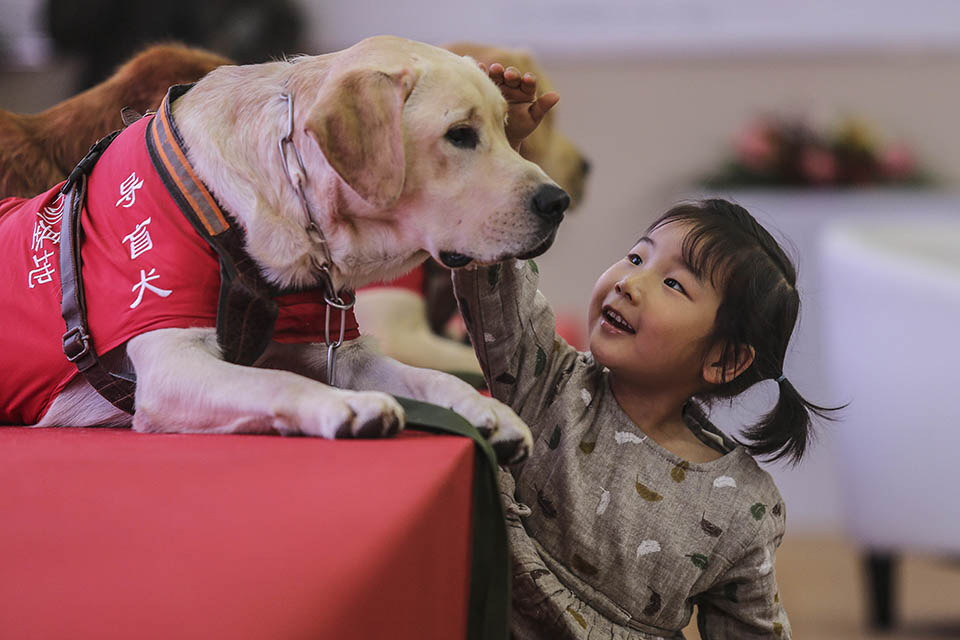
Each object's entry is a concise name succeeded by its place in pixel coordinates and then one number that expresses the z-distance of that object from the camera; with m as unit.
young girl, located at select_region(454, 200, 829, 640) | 2.47
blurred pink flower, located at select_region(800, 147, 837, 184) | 6.77
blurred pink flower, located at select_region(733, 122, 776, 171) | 6.85
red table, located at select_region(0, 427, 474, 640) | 2.13
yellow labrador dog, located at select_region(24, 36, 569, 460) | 2.40
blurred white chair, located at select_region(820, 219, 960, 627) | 3.70
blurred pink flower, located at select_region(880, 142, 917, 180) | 6.79
